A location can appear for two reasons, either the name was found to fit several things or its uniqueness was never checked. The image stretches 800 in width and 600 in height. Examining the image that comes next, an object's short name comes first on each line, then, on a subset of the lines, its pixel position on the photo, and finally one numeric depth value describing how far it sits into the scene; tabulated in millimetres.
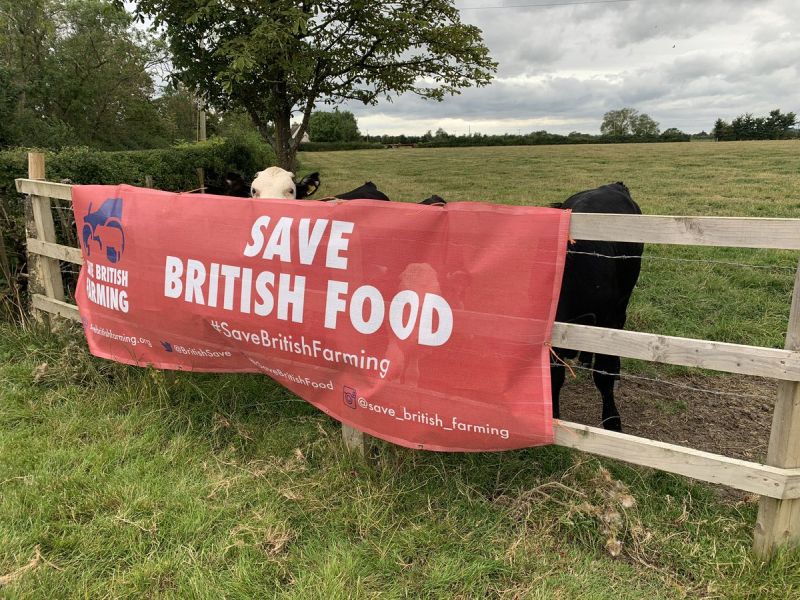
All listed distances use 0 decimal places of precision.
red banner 2428
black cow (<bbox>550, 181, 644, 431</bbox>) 3295
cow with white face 4555
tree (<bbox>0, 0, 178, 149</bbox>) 19844
